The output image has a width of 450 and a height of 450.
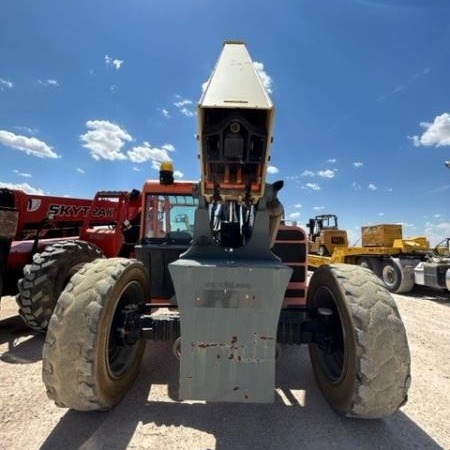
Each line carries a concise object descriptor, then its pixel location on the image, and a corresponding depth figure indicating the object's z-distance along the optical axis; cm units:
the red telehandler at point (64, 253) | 478
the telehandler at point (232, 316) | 238
